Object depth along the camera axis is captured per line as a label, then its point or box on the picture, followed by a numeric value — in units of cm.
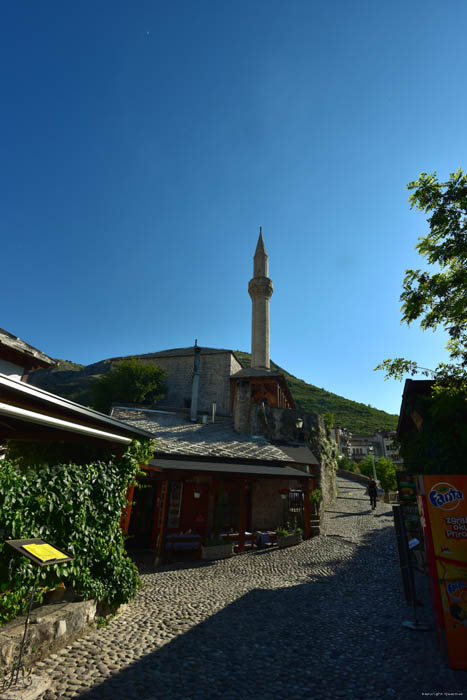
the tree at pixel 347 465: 4158
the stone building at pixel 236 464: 1041
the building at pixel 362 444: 6406
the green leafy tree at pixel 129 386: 3156
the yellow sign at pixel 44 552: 327
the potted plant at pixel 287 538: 1118
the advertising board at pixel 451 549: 388
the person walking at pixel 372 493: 1822
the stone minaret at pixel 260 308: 2992
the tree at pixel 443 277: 677
